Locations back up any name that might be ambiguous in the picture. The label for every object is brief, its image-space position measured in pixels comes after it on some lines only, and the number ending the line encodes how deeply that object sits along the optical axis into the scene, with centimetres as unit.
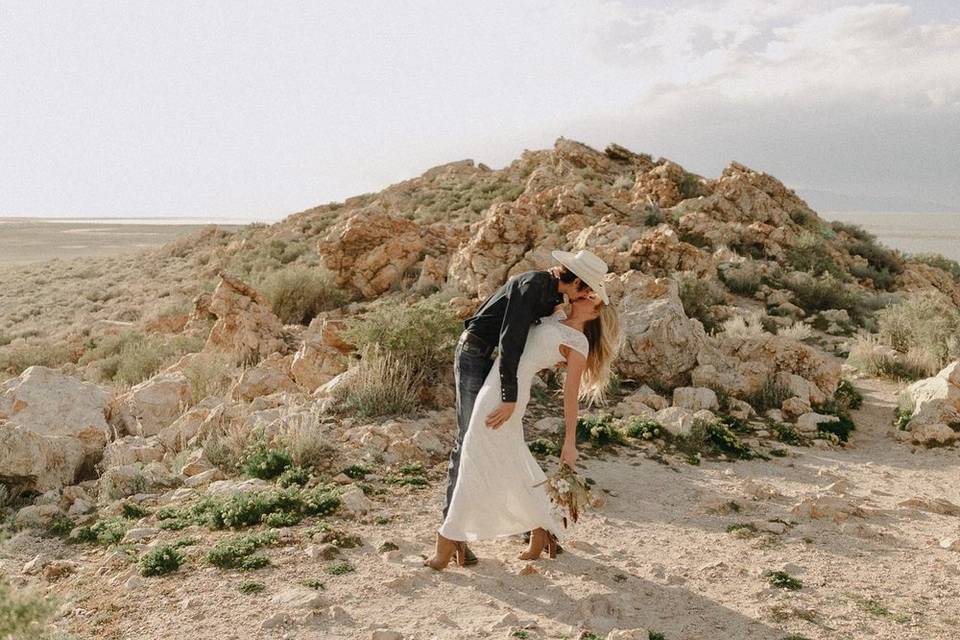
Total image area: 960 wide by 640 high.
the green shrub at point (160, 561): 438
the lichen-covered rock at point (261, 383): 816
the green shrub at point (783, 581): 429
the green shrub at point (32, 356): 1346
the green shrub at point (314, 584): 420
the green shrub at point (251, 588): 415
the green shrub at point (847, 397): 862
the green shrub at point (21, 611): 246
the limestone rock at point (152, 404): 751
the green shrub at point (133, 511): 540
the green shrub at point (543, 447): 677
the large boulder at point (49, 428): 586
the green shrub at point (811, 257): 1670
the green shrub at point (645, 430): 730
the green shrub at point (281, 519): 503
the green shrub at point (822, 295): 1444
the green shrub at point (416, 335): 780
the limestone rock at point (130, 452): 639
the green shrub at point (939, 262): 2223
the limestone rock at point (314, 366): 824
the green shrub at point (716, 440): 716
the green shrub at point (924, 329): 988
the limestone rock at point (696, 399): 820
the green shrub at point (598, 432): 715
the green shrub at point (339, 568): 439
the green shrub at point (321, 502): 525
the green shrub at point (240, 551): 446
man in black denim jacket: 406
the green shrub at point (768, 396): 859
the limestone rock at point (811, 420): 794
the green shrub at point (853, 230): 2200
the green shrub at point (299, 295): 1474
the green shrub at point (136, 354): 1138
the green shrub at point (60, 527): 520
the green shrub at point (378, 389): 713
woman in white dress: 414
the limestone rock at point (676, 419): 734
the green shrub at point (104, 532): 495
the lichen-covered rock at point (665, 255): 1388
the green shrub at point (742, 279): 1448
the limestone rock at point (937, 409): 757
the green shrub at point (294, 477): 570
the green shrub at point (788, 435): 763
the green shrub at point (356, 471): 595
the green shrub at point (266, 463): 593
